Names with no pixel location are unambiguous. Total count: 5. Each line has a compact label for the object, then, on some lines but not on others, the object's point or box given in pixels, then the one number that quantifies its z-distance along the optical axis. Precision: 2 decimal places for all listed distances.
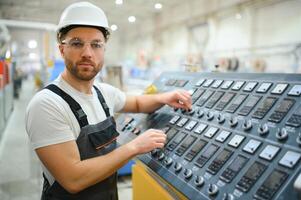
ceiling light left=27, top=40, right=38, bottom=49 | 16.53
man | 1.03
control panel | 0.80
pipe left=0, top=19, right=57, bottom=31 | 7.38
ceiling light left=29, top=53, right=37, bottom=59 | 16.88
